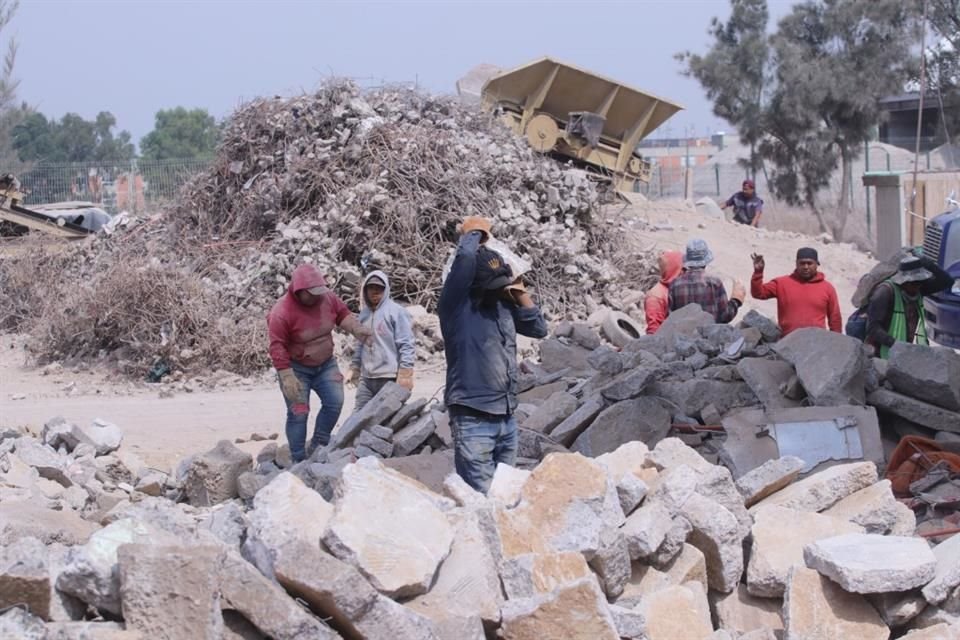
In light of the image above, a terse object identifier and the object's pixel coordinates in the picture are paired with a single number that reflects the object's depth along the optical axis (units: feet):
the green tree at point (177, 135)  199.72
